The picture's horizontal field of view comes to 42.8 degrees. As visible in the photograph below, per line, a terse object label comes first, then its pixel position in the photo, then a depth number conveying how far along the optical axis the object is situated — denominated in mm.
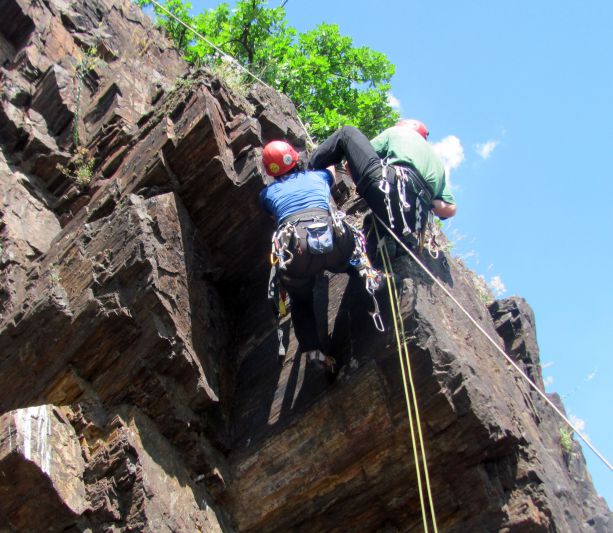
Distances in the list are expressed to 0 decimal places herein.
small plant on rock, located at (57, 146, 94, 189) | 10453
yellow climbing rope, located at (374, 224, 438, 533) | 6918
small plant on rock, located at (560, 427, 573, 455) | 9430
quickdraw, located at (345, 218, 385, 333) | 7320
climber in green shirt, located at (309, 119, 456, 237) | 7739
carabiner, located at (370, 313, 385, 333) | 7262
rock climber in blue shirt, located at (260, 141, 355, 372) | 7176
